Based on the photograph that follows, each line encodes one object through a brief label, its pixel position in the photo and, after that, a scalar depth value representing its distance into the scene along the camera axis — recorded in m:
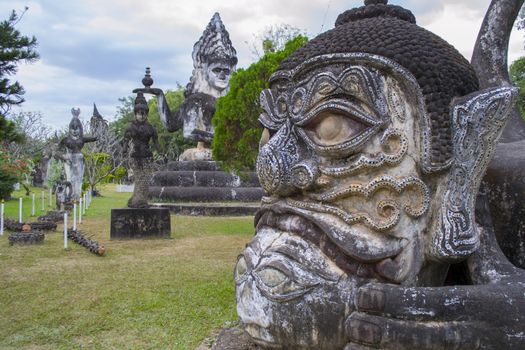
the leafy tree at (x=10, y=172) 20.69
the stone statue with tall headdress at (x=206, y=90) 16.83
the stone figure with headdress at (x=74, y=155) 16.30
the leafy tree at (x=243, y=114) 8.79
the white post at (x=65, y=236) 8.83
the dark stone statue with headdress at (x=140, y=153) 11.05
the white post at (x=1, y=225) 10.72
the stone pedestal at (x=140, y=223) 10.48
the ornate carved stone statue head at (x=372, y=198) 2.08
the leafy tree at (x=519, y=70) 20.23
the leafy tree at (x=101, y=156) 25.98
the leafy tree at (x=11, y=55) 8.84
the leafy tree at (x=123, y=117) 45.25
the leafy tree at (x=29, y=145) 30.52
